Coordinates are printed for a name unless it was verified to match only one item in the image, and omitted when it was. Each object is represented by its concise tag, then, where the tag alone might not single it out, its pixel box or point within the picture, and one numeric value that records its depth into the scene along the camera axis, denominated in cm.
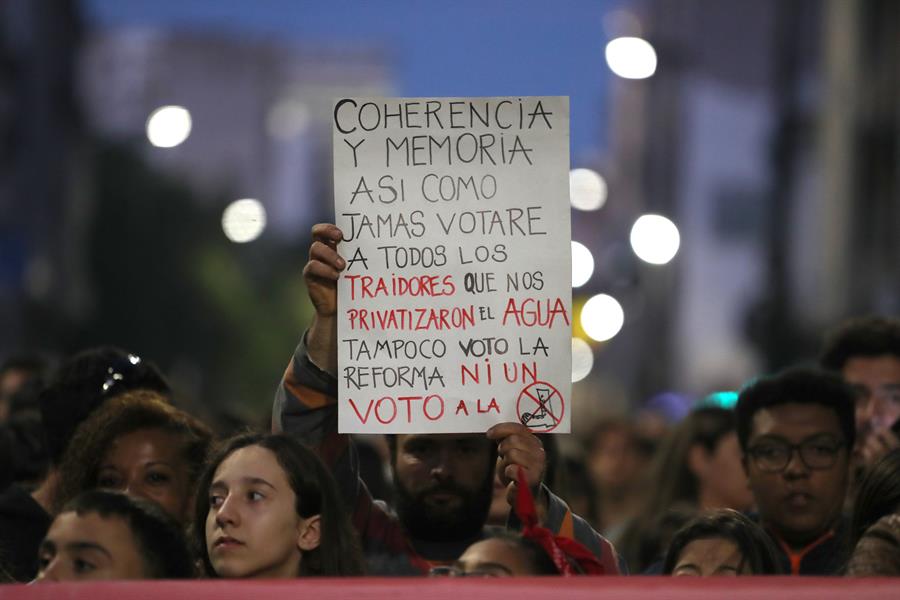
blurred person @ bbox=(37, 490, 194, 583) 800
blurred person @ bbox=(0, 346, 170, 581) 968
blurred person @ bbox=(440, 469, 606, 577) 841
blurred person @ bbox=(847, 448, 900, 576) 803
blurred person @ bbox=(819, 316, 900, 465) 1277
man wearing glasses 1050
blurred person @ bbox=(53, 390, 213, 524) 1007
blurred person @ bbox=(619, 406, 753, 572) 1344
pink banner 700
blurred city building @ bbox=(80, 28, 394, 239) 13547
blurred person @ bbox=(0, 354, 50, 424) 1524
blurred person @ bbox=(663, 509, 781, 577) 914
